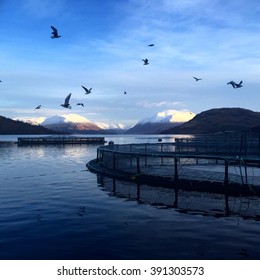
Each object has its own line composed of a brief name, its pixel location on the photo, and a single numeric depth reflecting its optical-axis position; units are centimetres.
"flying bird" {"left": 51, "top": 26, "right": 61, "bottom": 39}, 1723
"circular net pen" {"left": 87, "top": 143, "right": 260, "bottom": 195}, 1505
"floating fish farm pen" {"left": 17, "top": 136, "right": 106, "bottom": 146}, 8495
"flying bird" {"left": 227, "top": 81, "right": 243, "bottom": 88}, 2244
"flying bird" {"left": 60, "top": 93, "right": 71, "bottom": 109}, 1931
